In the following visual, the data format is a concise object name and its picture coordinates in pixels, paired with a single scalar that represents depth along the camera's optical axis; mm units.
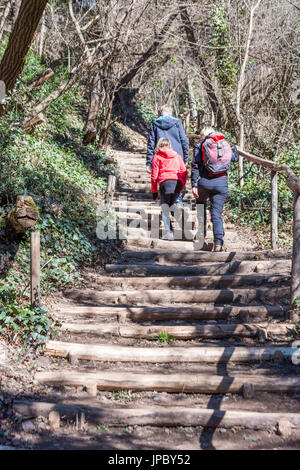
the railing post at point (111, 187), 8859
